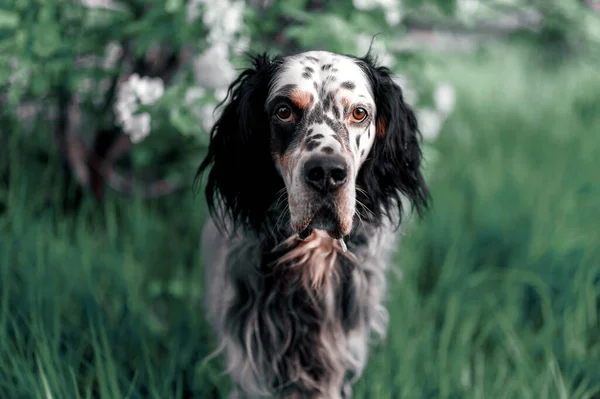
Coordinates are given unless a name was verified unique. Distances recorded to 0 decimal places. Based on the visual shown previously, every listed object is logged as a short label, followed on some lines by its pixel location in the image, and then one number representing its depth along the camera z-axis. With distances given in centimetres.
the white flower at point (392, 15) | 267
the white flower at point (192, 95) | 259
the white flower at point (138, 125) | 255
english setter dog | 168
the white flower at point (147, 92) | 252
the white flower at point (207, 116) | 264
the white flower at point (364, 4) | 249
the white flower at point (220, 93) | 259
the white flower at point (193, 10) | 242
